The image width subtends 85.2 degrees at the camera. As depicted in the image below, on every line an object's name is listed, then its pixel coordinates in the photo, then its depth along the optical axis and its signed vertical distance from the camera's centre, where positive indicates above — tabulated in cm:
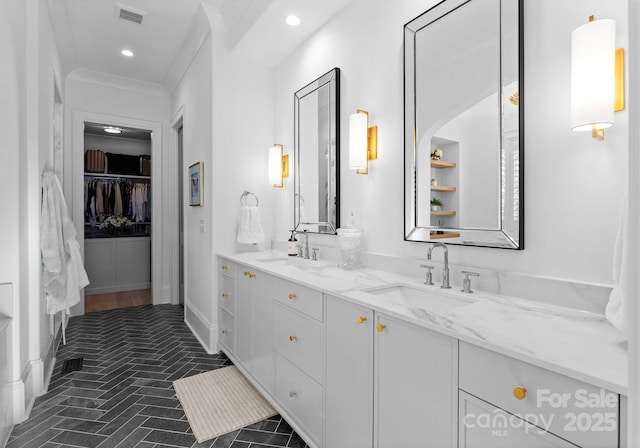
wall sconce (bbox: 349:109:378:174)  227 +53
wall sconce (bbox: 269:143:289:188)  329 +54
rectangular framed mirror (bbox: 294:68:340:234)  264 +54
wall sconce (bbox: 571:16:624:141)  117 +50
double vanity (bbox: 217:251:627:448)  86 -47
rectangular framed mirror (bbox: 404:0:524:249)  155 +48
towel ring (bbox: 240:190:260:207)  334 +25
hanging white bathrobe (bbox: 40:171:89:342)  262 -24
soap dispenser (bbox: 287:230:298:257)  297 -22
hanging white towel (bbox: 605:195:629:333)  99 -20
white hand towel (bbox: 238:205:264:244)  319 -5
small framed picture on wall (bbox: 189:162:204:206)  350 +39
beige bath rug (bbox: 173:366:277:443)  207 -120
